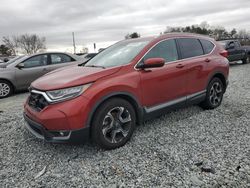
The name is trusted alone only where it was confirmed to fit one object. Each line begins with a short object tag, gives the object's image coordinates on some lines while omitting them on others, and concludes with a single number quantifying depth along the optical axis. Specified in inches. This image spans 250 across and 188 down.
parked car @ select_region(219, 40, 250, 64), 444.1
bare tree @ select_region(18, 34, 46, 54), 2014.7
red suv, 95.6
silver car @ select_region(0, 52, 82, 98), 243.0
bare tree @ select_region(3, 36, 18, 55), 1920.3
